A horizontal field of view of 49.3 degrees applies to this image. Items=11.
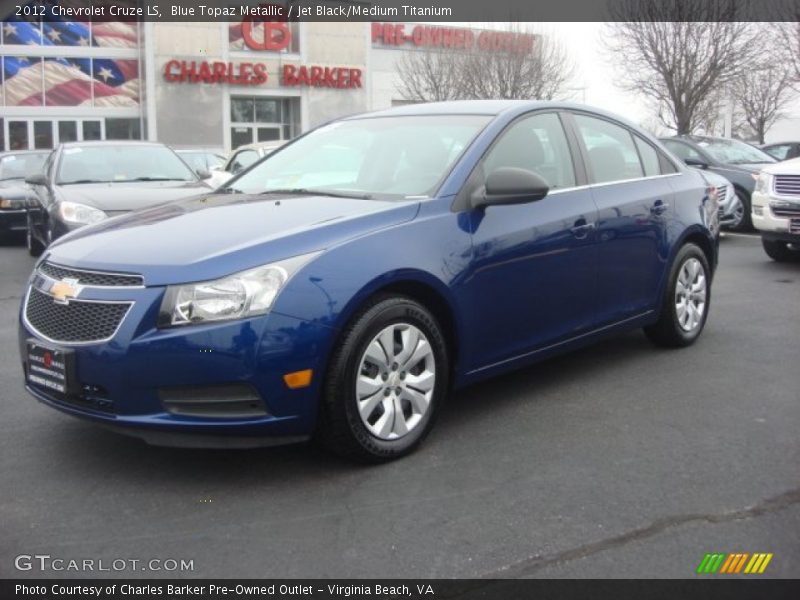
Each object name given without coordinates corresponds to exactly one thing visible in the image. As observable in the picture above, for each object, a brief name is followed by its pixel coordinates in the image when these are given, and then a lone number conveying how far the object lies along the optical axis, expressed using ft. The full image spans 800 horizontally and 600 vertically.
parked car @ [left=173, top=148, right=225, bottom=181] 59.62
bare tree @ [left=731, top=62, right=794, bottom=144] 143.41
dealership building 109.81
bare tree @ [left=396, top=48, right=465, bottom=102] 112.06
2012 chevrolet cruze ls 11.12
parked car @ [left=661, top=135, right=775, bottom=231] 42.09
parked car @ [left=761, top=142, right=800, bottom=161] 53.50
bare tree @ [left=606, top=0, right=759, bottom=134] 78.33
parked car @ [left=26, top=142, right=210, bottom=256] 27.32
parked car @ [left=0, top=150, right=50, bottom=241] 41.01
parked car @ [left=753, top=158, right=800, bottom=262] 30.86
